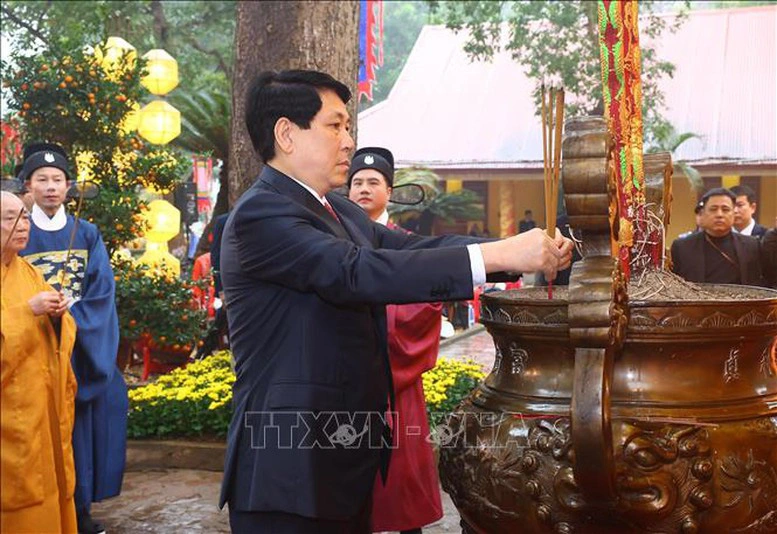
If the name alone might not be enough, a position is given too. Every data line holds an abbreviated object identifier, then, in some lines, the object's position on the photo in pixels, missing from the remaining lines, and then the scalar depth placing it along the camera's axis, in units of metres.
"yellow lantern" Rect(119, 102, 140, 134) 6.51
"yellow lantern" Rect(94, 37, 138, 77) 6.39
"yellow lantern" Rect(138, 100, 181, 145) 7.98
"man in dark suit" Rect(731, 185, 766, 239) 7.24
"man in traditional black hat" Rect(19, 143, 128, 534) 4.24
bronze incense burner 1.63
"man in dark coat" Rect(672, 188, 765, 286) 5.46
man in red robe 3.53
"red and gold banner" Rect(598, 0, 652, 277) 2.11
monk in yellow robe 2.23
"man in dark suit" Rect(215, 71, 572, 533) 1.99
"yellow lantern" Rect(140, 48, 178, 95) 8.34
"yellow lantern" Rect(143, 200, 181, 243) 8.08
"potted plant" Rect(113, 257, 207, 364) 6.51
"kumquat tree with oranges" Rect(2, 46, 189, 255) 6.14
